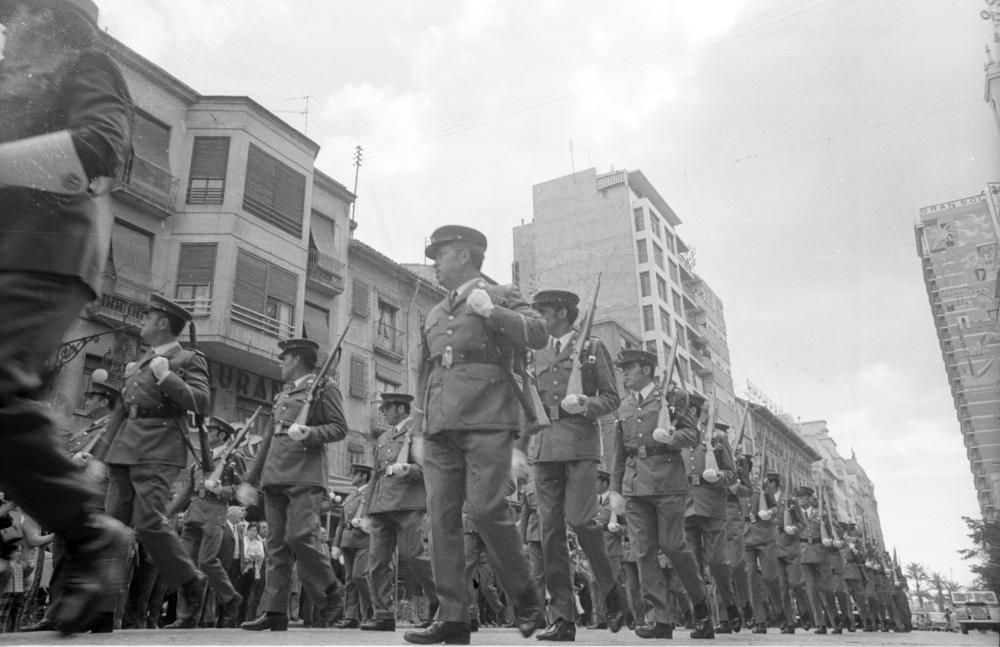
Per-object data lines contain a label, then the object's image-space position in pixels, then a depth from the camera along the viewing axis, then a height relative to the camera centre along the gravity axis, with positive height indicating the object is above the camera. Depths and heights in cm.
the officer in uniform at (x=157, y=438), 489 +121
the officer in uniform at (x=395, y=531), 719 +75
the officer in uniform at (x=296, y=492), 607 +97
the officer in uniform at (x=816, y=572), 1192 +45
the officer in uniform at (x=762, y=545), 1124 +81
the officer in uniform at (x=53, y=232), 225 +117
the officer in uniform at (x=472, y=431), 386 +89
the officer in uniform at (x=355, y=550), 1032 +87
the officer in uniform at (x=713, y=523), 808 +83
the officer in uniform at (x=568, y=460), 506 +101
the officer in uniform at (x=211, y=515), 661 +104
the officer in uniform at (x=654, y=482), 612 +100
